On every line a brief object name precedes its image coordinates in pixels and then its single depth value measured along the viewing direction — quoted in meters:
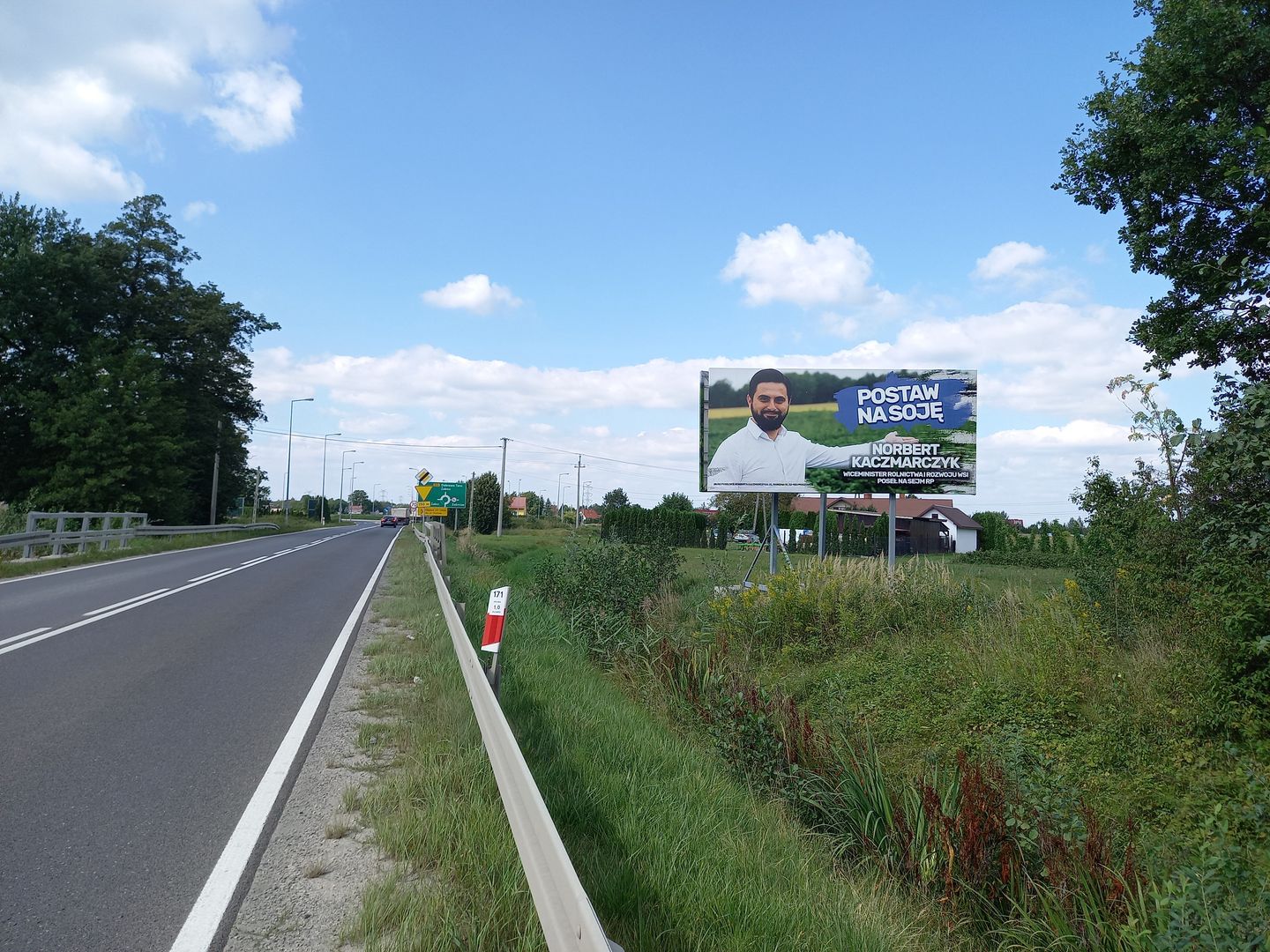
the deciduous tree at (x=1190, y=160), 12.45
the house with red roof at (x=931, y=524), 70.81
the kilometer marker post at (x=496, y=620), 6.12
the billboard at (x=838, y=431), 20.78
